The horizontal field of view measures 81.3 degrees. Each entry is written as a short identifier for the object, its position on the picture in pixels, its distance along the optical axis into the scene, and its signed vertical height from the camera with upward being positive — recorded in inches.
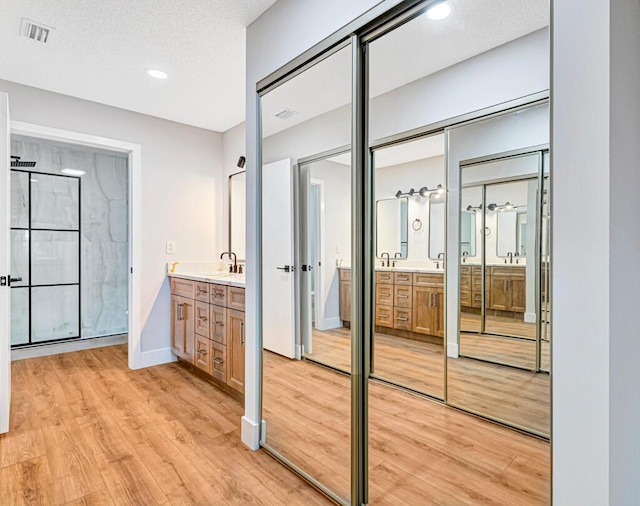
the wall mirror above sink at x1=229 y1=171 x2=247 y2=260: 150.9 +15.5
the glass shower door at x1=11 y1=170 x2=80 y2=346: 160.6 -2.7
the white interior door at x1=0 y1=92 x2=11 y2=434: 88.4 -1.0
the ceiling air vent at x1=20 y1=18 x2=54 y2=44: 84.6 +51.7
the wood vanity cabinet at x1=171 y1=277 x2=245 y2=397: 105.4 -24.9
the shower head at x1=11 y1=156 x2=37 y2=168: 155.4 +37.2
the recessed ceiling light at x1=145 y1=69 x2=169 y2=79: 107.1 +51.8
